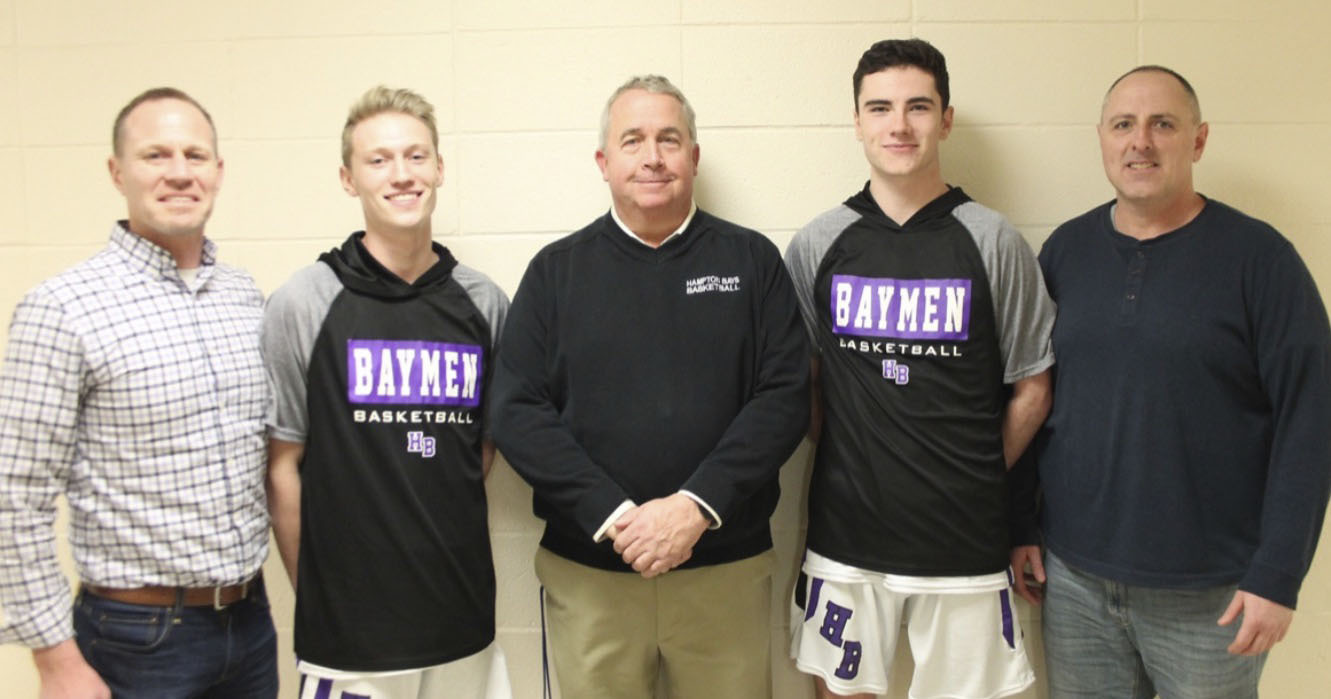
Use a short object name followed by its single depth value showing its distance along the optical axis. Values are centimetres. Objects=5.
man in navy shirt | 170
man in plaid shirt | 151
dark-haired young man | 187
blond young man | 179
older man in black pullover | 180
